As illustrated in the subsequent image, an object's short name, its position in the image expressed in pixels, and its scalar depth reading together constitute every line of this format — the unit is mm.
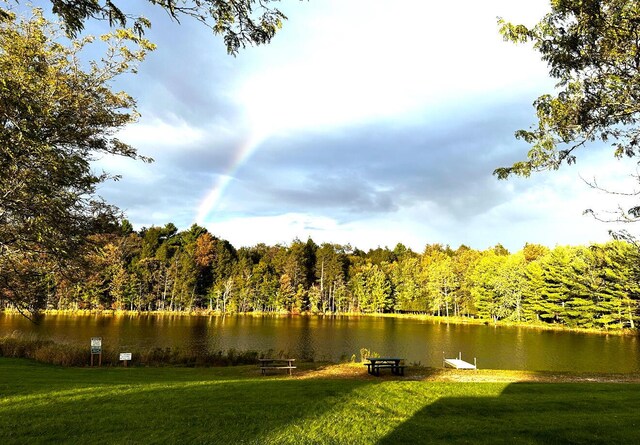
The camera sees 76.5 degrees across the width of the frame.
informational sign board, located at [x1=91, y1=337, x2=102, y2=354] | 18730
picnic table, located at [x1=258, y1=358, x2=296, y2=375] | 18047
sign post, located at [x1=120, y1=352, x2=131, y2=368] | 18859
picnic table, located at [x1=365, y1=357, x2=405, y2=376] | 17772
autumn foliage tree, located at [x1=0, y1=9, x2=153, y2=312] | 10414
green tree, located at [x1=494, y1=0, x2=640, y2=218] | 6656
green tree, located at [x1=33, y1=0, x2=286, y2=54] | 4605
